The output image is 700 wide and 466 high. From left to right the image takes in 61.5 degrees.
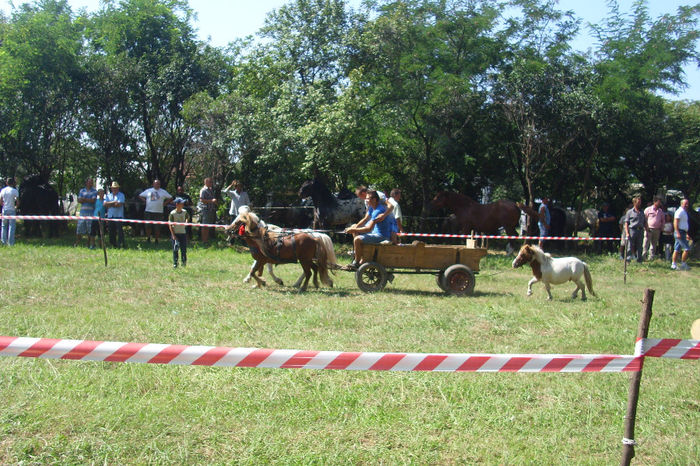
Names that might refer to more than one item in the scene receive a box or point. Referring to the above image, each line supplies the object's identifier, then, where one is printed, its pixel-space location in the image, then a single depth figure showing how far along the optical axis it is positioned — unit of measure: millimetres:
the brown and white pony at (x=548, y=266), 9852
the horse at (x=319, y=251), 10164
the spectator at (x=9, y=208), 15508
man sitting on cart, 10359
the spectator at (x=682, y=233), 15664
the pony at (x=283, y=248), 10086
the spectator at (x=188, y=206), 19728
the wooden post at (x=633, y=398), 3572
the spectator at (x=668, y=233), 18109
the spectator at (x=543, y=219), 18078
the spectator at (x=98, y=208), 16131
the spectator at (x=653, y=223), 16750
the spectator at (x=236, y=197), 15970
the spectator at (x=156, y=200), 16781
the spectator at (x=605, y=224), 20969
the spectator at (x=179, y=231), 12273
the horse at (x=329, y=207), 17250
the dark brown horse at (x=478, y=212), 18109
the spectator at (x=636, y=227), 16938
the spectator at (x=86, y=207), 16234
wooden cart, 10273
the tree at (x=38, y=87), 18188
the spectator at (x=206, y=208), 17312
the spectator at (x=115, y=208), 15870
